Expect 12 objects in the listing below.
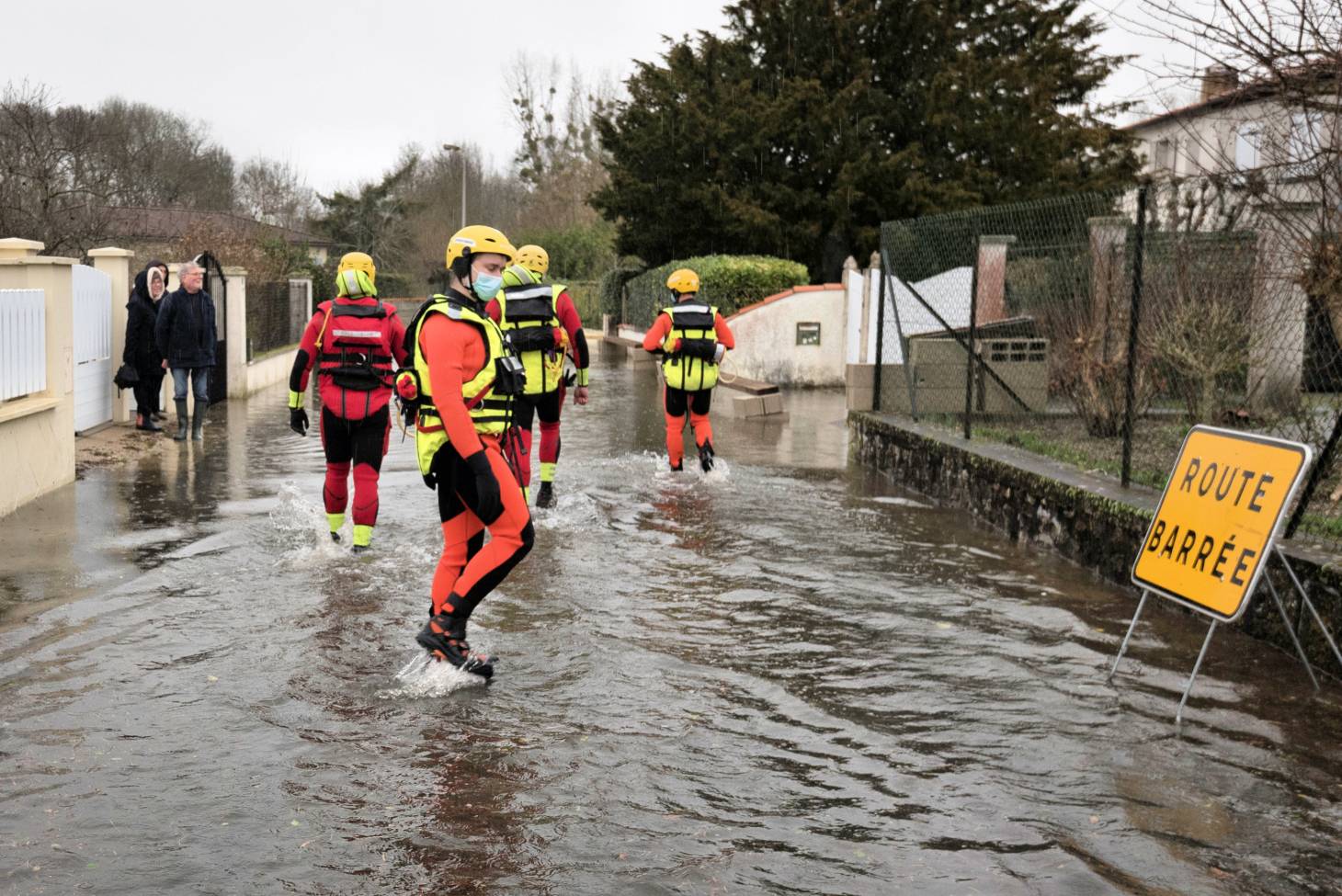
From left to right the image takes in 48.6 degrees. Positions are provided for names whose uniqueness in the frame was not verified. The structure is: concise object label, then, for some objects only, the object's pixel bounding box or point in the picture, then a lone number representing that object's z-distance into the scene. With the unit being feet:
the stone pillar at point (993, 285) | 54.49
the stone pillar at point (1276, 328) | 36.83
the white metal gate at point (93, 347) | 50.42
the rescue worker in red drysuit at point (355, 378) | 29.32
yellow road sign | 20.25
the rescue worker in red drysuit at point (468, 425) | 20.17
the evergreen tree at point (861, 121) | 99.71
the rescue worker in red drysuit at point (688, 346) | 40.57
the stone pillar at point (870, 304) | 69.15
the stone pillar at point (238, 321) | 71.51
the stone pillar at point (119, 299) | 55.16
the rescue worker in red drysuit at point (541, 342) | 33.22
